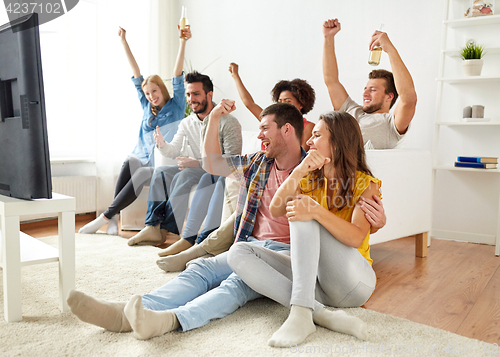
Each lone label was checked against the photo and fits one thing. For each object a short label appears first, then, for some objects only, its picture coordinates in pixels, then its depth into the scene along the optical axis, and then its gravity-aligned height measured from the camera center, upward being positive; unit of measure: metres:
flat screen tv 1.35 +0.04
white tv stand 1.46 -0.46
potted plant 2.76 +0.39
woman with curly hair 2.58 +0.16
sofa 2.20 -0.39
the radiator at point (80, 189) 3.45 -0.56
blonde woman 3.03 -0.06
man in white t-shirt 2.29 +0.14
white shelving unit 2.84 +0.16
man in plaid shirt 1.30 -0.50
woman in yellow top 1.36 -0.41
